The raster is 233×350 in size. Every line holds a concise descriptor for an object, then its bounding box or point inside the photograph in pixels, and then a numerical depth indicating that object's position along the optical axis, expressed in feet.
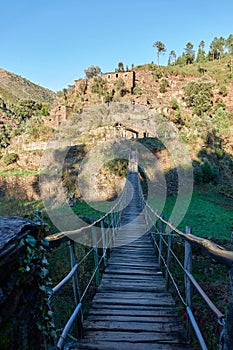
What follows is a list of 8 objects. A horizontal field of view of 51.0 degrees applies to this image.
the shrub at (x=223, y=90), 128.88
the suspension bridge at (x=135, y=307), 6.89
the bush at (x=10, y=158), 77.71
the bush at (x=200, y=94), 108.06
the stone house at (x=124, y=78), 130.72
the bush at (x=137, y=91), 123.42
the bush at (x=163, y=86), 134.00
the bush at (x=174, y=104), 106.73
